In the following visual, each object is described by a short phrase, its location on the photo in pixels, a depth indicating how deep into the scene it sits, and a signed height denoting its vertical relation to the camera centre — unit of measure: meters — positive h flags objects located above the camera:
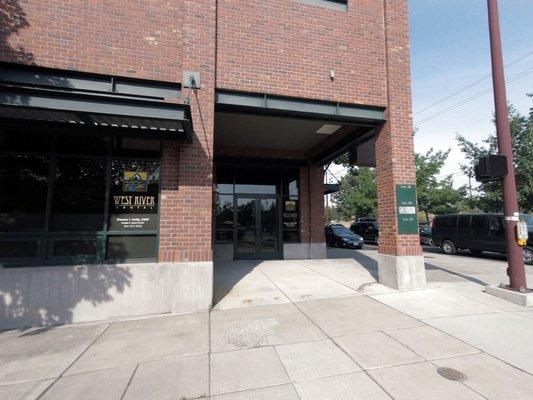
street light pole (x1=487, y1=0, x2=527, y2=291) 6.38 +1.63
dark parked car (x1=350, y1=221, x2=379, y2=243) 23.25 -0.56
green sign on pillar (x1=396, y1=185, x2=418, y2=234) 7.26 +0.35
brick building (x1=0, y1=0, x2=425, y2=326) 5.57 +1.92
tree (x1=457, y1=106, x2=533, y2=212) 20.26 +3.92
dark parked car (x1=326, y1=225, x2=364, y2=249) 18.50 -0.94
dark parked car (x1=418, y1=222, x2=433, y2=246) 19.88 -0.81
